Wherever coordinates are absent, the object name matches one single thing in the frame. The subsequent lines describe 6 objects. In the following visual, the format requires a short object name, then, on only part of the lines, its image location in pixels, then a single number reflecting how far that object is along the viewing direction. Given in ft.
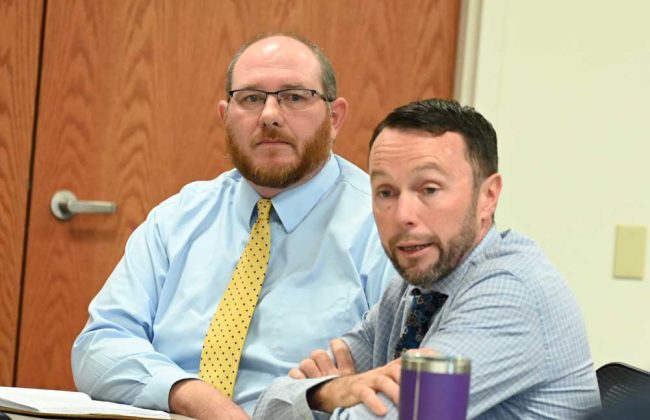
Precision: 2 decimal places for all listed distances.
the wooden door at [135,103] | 18.98
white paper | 15.35
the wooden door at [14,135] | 18.91
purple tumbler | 10.96
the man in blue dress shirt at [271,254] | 16.71
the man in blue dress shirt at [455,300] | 15.08
